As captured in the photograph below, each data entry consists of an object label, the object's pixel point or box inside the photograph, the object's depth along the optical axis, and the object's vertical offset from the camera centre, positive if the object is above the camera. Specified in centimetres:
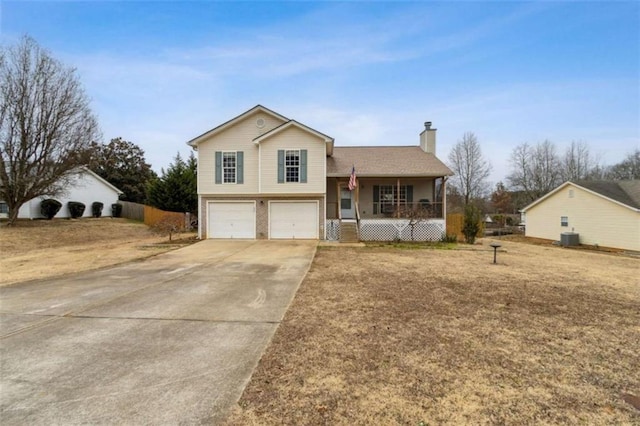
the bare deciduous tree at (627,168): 3841 +598
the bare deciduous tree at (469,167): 4122 +636
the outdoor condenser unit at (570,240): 2084 -162
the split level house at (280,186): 1741 +161
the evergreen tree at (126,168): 3925 +607
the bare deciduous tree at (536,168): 4134 +637
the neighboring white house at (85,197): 2555 +175
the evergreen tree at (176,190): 2773 +222
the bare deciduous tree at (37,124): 1977 +595
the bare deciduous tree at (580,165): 4131 +665
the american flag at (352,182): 1600 +172
